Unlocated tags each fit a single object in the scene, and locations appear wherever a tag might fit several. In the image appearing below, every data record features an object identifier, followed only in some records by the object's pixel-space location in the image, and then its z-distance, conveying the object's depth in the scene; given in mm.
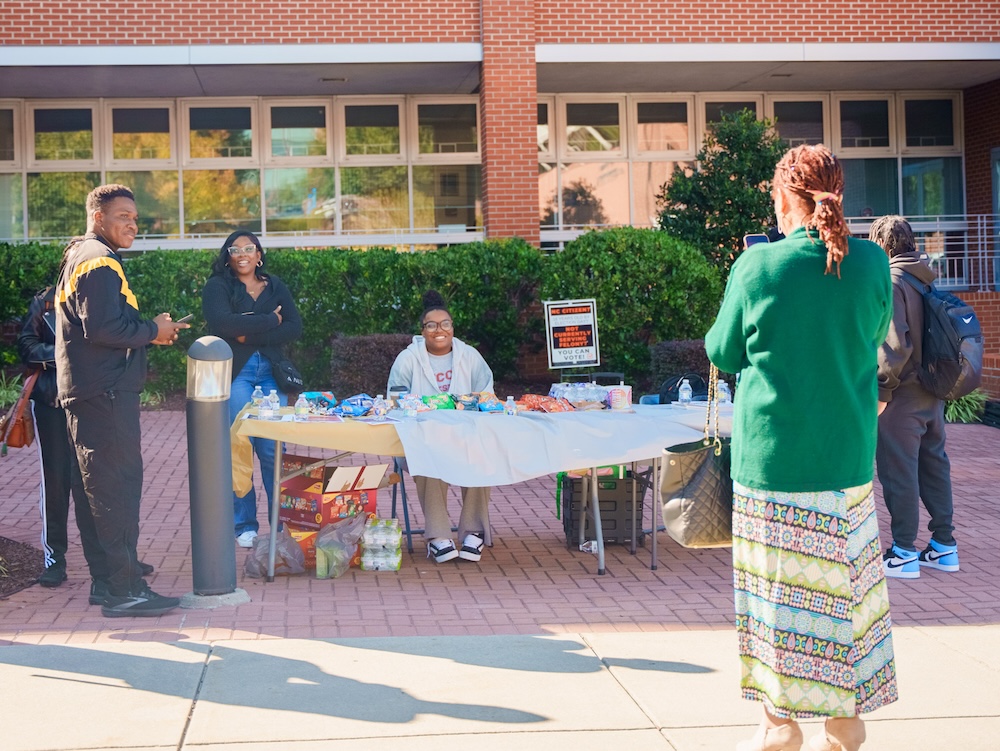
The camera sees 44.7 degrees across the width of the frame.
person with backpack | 6095
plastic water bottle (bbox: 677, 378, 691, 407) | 7414
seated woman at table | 7051
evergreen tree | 15094
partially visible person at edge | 6016
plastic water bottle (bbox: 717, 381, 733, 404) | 7037
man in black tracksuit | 5562
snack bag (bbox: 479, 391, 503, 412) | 6801
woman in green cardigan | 3578
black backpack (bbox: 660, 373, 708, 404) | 7668
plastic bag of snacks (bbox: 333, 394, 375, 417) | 6573
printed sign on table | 9898
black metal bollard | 5918
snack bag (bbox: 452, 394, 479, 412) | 6922
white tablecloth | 6391
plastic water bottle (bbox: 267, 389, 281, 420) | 6667
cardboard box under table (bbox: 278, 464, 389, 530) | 6797
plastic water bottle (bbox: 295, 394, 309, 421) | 6539
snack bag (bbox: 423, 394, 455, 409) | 6902
